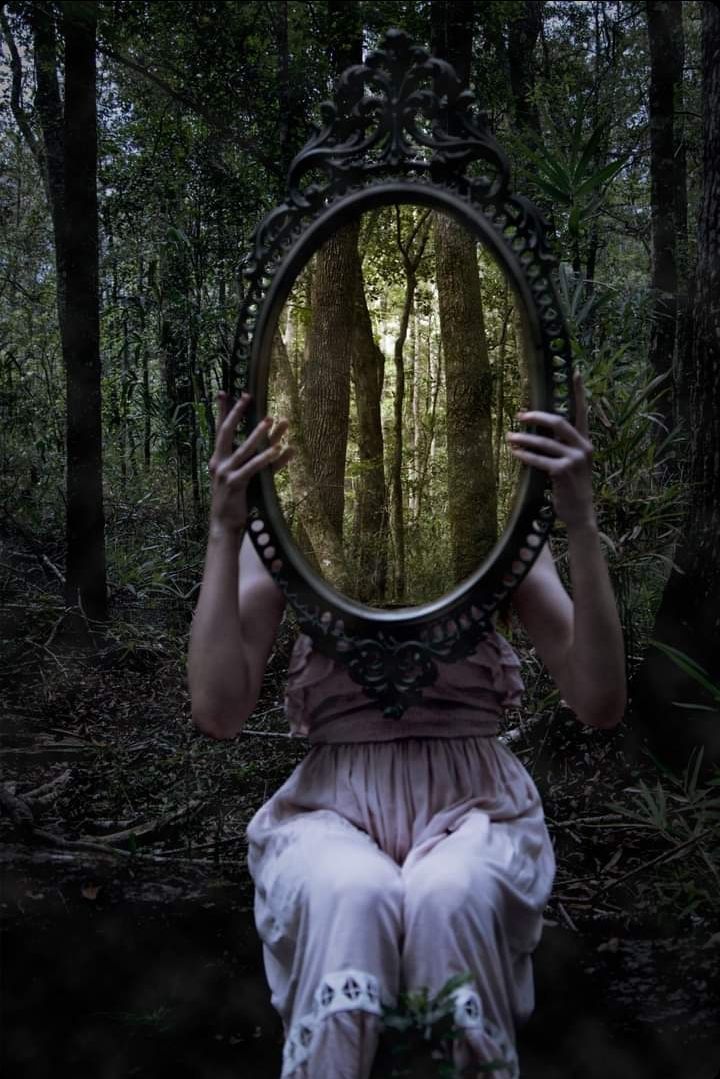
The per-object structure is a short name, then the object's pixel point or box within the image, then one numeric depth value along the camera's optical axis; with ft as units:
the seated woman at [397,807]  3.80
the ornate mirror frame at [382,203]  4.80
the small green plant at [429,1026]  3.68
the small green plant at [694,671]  6.55
